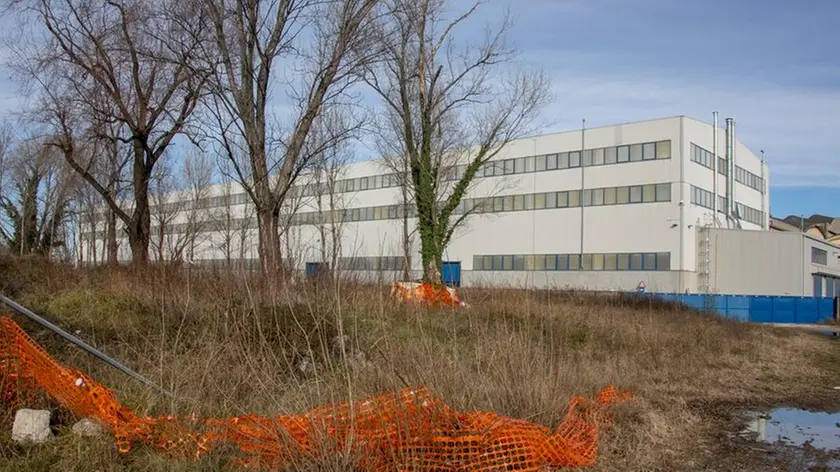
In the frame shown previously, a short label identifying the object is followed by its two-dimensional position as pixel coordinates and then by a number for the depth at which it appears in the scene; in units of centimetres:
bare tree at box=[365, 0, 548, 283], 2986
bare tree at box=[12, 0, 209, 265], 1841
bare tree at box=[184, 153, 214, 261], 5350
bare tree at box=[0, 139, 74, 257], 3593
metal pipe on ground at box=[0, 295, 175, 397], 588
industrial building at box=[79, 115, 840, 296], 4447
